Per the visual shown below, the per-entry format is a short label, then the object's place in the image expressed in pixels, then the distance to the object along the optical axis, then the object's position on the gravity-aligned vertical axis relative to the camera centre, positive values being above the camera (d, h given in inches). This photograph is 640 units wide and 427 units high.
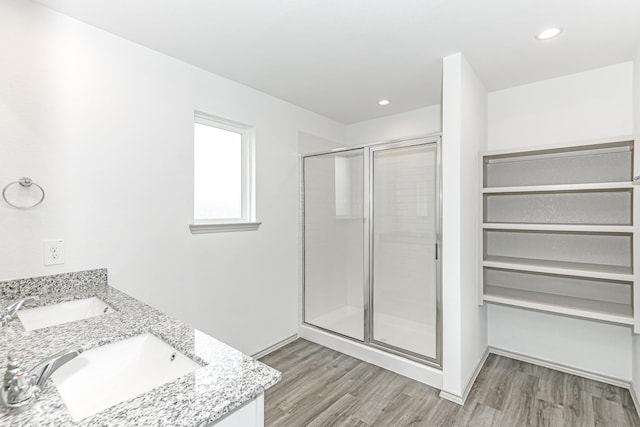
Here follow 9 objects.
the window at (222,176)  99.1 +13.6
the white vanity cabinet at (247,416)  31.3 -20.6
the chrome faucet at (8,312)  48.9 -14.8
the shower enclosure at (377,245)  101.6 -10.5
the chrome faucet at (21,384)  28.7 -15.9
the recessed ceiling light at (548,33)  74.9 +44.3
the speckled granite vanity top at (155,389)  28.0 -17.5
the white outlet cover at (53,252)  66.4 -7.5
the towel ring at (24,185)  61.6 +6.2
